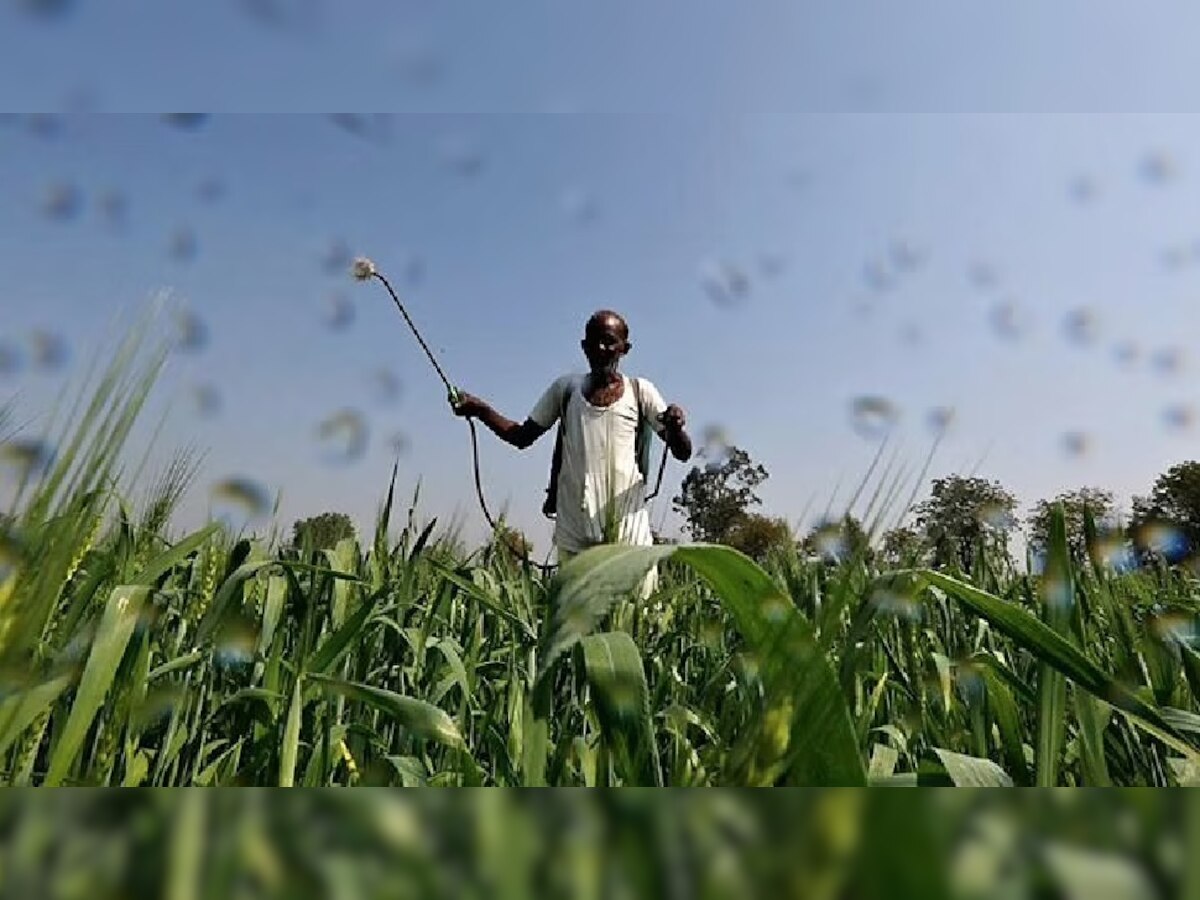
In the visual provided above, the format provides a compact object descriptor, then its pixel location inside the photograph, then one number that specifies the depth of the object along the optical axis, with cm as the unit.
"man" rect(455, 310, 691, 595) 319
